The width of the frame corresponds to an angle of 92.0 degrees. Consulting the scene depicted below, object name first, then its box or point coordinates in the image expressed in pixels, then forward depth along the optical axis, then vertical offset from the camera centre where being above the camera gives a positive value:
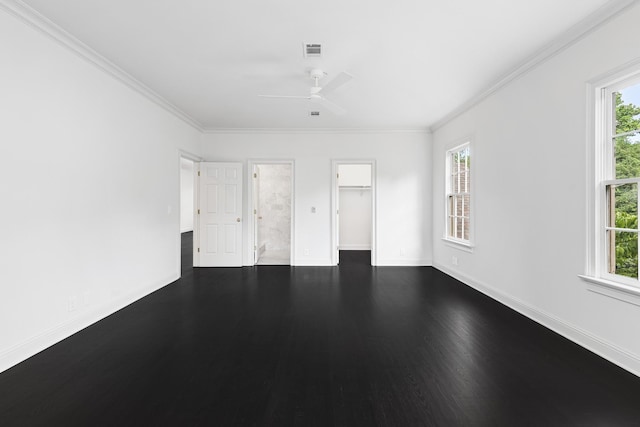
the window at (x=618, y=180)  2.33 +0.26
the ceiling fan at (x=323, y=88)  3.06 +1.35
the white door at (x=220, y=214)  5.89 -0.01
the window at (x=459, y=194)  4.86 +0.33
